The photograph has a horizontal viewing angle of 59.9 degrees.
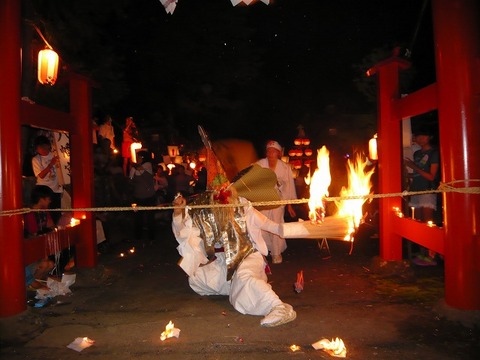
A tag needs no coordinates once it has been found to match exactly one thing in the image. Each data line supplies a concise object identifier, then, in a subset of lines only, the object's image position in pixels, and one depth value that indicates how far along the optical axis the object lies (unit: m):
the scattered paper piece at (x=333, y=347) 3.58
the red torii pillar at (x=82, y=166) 6.45
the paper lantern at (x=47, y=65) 6.69
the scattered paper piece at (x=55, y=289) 5.49
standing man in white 7.24
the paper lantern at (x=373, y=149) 9.20
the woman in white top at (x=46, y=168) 6.93
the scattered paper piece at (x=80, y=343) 3.90
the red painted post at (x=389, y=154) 6.16
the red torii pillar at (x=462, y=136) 4.09
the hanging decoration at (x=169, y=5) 4.27
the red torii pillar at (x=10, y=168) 4.31
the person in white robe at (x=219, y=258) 4.73
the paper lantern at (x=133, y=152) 15.88
